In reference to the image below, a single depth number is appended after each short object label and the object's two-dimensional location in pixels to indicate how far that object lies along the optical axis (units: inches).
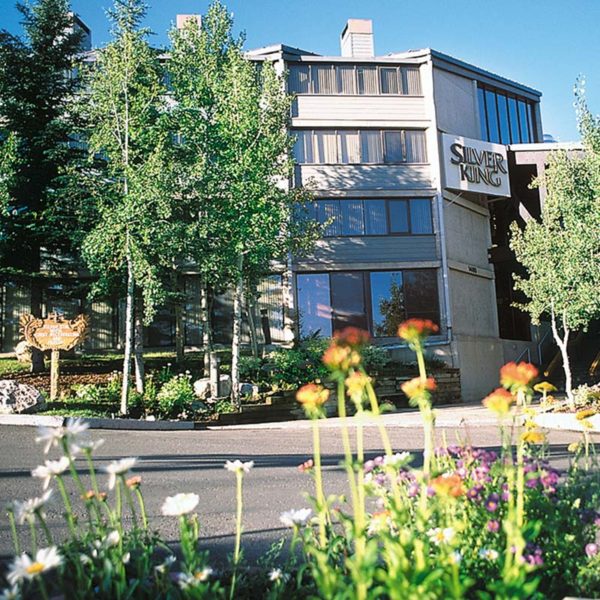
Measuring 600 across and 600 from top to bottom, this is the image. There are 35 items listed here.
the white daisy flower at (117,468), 93.3
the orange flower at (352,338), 85.3
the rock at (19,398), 511.8
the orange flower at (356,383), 87.3
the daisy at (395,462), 93.1
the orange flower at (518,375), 83.2
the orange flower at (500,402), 82.4
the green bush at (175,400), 593.3
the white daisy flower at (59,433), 89.1
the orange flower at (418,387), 91.0
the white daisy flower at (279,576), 103.5
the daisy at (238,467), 104.9
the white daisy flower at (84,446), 90.6
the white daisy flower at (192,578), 85.9
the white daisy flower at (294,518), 96.9
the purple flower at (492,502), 106.7
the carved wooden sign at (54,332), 610.9
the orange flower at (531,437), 115.2
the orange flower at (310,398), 84.5
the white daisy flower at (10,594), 73.7
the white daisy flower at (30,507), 88.4
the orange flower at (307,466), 119.9
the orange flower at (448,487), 78.3
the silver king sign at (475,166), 989.8
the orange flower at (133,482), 103.6
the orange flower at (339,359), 81.7
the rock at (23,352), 786.2
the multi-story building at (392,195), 941.8
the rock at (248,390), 681.6
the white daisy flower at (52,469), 91.5
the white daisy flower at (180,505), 88.4
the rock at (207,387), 666.5
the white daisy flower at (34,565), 72.5
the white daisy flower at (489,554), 97.3
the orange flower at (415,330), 88.7
